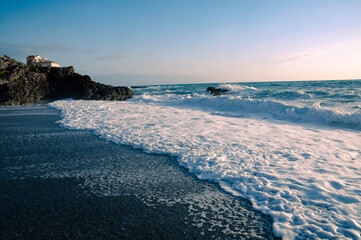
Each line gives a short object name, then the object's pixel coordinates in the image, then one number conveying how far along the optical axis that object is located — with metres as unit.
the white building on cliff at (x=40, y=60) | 44.91
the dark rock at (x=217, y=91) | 29.75
